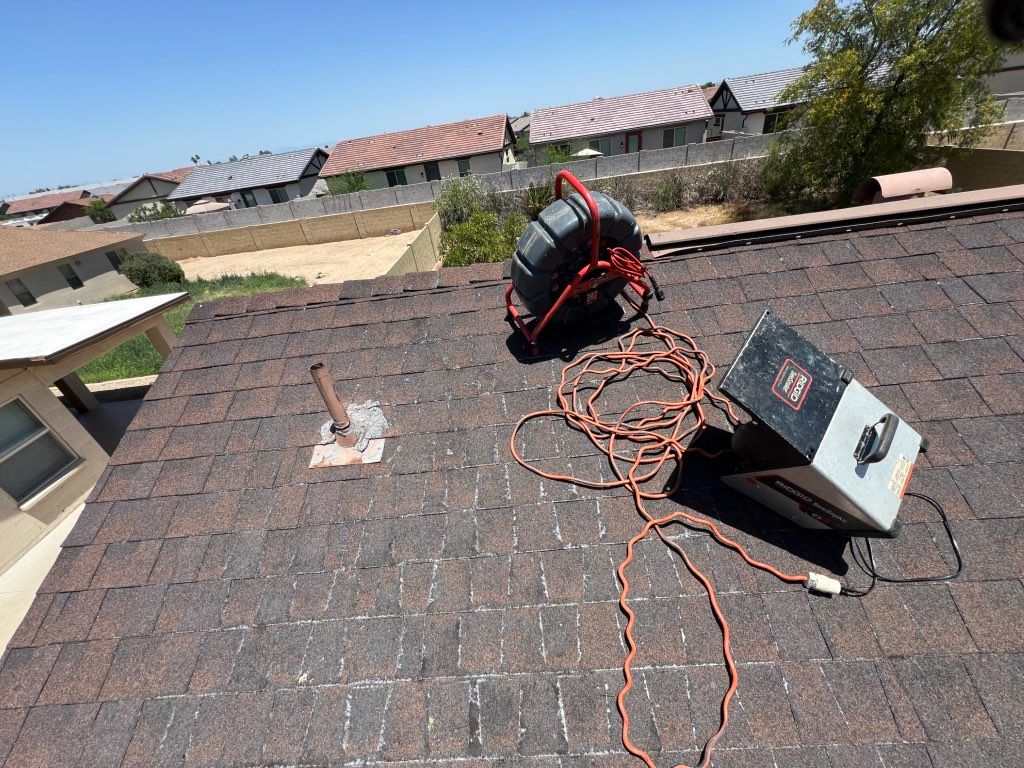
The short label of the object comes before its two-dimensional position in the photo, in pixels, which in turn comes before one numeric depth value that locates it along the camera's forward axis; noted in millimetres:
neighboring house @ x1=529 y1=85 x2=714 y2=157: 30891
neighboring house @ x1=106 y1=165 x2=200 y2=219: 46812
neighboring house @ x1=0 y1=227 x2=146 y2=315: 20656
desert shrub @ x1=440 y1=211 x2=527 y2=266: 16797
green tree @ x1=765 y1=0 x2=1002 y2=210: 13352
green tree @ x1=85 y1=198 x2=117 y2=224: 45628
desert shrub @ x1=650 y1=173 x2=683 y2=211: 21897
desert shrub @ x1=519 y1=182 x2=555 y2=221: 21859
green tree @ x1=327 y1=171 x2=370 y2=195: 31469
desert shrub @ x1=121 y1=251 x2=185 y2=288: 23484
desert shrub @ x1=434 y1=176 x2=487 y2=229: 23453
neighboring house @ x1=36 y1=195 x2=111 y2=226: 48156
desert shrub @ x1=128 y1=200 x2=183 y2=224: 35312
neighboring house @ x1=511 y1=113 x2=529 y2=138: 53362
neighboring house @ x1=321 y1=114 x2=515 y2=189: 33312
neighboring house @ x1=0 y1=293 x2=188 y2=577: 7270
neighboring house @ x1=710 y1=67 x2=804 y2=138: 31686
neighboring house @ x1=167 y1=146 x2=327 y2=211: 38750
